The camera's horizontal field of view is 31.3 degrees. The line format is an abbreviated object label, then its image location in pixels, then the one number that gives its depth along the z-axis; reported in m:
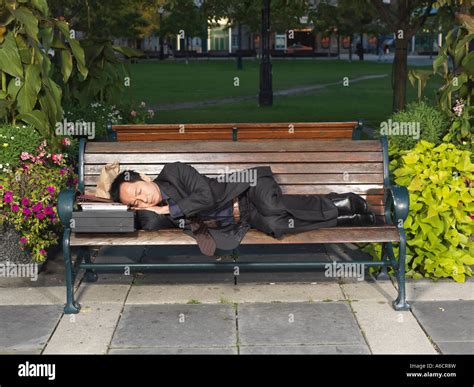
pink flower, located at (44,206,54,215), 6.85
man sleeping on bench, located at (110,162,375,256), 6.12
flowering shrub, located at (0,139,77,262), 6.79
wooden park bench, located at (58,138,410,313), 6.84
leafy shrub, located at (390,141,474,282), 6.63
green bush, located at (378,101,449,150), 7.98
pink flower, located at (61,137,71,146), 7.83
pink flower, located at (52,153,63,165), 7.29
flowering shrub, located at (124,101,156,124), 10.45
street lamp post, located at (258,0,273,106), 22.00
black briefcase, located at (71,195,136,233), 5.89
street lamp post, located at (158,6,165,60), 62.01
